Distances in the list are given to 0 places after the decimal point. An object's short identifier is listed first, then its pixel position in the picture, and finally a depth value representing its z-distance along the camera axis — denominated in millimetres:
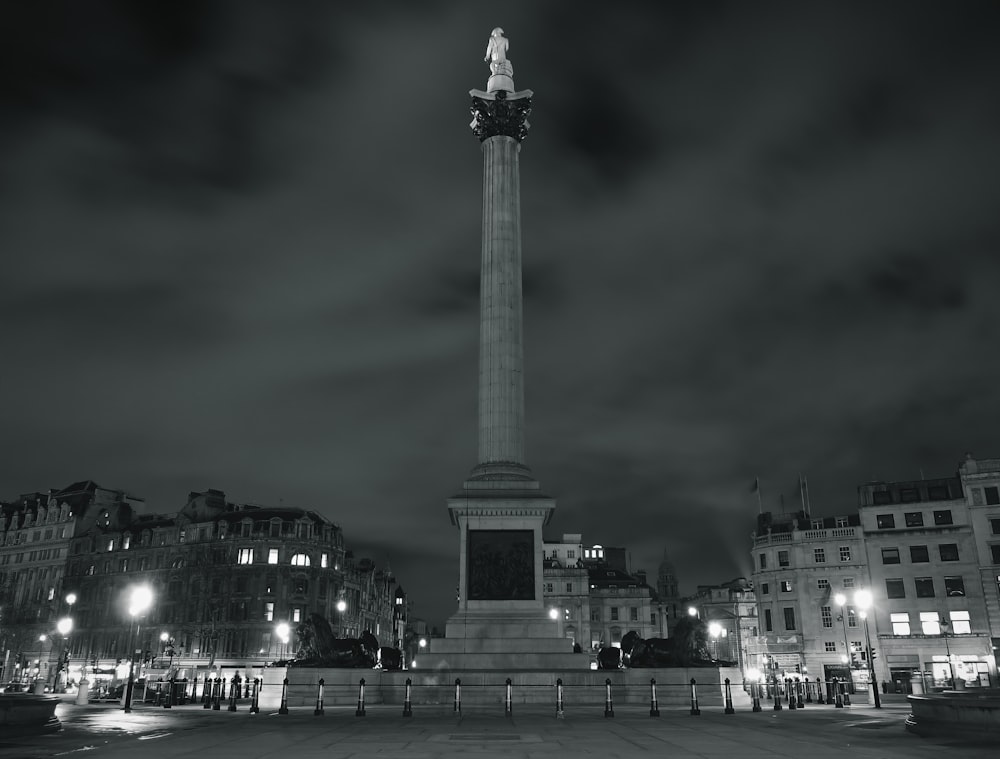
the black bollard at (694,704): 24047
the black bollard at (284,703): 25297
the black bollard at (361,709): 23311
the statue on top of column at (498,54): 48906
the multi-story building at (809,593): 68562
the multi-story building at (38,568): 97625
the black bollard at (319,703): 24220
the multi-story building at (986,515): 64688
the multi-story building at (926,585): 63531
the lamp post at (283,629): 63906
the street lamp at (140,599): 36000
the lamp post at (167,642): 77662
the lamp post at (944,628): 62969
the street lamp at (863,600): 35219
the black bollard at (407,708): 23789
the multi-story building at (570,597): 96188
